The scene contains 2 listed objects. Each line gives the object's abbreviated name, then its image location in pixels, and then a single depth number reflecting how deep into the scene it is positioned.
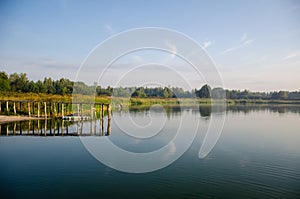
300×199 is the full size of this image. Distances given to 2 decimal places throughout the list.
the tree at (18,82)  57.12
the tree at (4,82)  43.41
